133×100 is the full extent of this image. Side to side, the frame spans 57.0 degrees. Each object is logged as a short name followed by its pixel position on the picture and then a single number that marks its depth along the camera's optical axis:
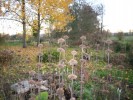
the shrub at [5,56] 3.69
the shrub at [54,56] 4.64
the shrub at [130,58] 4.58
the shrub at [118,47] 6.97
